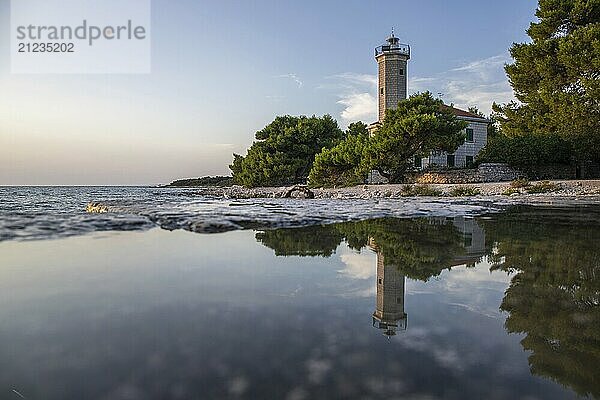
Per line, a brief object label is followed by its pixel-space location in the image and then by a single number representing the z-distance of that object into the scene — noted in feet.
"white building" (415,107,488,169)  125.80
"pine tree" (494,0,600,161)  68.69
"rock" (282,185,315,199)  72.52
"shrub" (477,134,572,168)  94.68
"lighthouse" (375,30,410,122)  126.82
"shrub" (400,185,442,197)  65.05
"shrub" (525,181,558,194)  59.49
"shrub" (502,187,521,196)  58.75
